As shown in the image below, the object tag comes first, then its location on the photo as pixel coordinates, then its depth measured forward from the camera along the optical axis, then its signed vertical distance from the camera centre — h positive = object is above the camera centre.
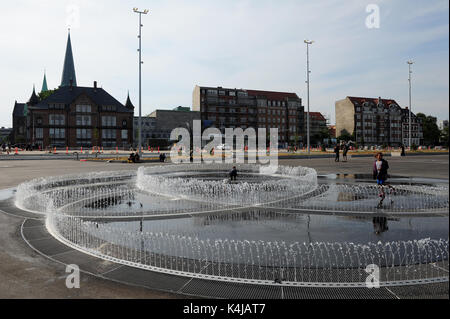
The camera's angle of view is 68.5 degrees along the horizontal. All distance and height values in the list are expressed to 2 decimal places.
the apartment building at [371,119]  113.66 +11.61
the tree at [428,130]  98.26 +6.51
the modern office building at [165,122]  101.62 +10.01
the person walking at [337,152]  33.38 +0.04
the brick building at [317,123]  121.34 +11.22
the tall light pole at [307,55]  48.31 +14.34
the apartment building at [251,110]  105.94 +14.46
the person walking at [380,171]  11.06 -0.65
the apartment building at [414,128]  117.12 +8.45
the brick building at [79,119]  86.06 +9.52
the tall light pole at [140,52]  36.00 +11.39
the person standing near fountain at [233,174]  18.59 -1.19
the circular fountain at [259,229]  5.40 -1.84
